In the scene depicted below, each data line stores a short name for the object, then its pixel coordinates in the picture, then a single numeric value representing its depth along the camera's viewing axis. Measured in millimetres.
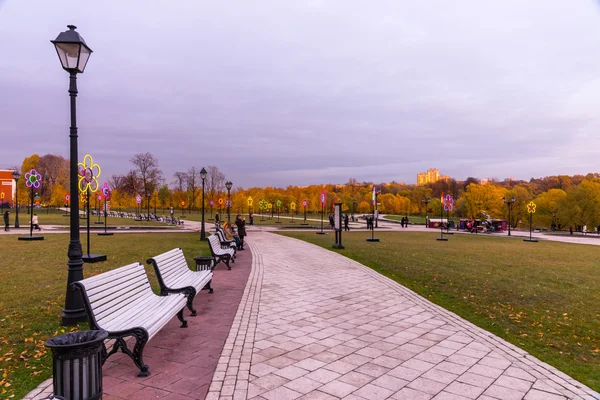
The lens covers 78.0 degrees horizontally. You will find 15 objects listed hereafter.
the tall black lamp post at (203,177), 21047
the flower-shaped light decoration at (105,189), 28312
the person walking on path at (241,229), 16188
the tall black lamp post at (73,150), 5621
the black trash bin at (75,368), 3041
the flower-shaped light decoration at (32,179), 24150
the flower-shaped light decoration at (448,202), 32031
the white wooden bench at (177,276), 6031
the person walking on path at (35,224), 26016
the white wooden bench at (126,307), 3977
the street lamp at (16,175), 24594
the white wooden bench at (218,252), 10689
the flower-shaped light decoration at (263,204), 64431
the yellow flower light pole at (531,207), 30562
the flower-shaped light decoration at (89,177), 15908
